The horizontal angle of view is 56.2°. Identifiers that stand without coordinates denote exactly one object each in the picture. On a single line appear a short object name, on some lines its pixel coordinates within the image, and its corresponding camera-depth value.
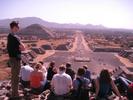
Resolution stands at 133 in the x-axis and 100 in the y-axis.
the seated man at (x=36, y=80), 4.74
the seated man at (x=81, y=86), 4.26
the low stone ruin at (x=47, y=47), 33.30
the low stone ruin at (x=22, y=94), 4.60
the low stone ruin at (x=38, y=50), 28.11
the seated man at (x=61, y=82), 4.37
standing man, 4.25
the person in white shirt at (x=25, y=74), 5.23
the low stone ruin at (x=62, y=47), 33.01
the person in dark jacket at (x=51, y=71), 5.50
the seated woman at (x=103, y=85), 4.30
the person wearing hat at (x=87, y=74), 5.30
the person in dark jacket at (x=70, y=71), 5.47
